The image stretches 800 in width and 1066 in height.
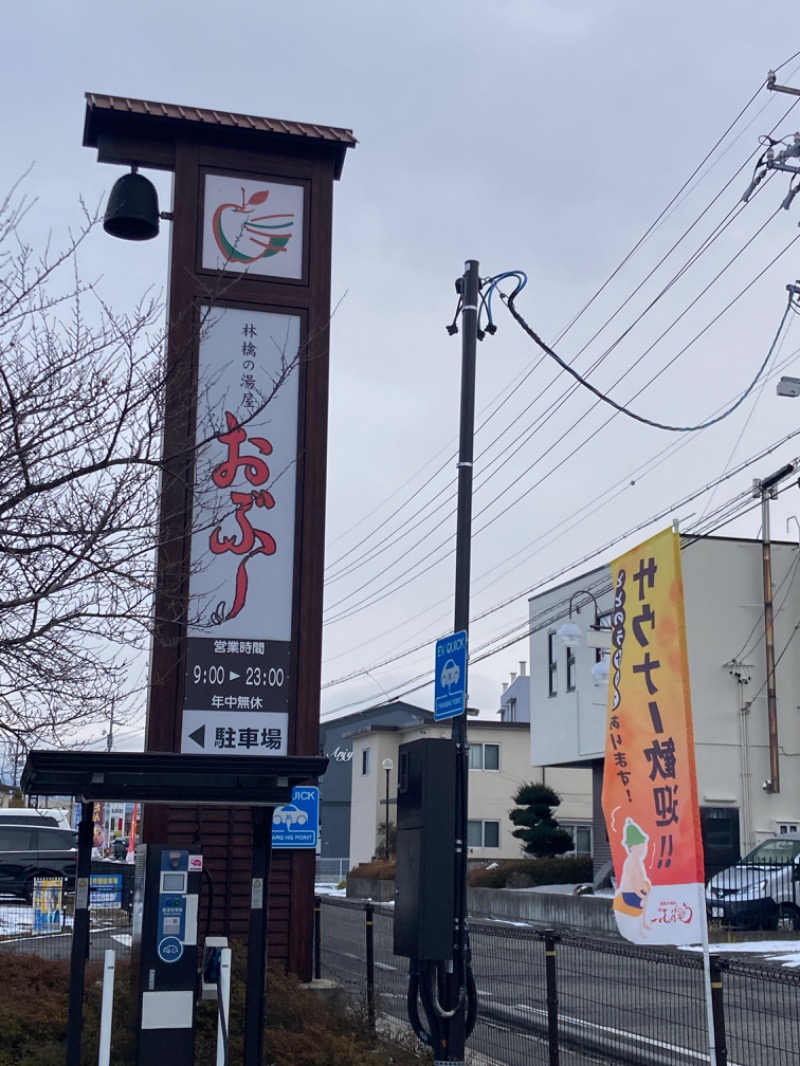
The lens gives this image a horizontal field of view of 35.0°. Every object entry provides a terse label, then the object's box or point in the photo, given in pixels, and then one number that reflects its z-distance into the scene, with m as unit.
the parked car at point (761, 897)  22.58
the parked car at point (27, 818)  32.16
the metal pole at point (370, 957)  11.60
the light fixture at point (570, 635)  27.23
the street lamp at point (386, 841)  48.74
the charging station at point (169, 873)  8.23
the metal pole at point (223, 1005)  8.30
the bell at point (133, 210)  11.38
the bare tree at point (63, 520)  8.39
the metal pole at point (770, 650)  30.51
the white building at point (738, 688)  30.36
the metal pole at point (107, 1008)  8.04
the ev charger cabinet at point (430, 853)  8.60
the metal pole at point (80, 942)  8.19
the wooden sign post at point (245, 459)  12.61
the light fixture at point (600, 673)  28.66
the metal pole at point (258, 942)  8.35
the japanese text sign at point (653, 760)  7.50
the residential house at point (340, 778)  74.44
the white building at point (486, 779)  53.81
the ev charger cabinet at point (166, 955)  8.67
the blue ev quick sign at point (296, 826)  13.02
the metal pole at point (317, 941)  13.54
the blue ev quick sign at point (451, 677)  9.77
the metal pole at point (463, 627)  8.72
